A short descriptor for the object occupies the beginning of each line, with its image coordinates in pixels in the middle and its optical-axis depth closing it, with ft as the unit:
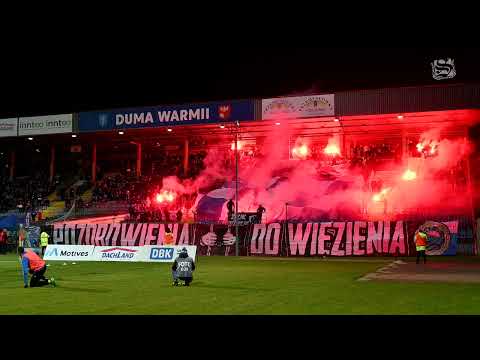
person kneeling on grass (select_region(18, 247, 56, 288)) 63.88
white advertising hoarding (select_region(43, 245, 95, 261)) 111.96
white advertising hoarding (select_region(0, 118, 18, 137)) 165.89
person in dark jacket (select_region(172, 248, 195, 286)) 64.49
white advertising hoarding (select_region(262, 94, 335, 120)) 138.00
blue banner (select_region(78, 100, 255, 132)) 144.66
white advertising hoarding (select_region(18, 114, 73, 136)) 159.94
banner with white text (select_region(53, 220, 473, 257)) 117.91
